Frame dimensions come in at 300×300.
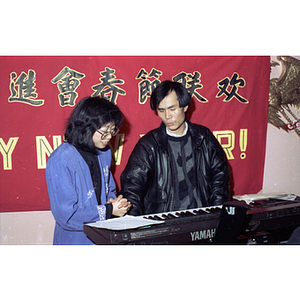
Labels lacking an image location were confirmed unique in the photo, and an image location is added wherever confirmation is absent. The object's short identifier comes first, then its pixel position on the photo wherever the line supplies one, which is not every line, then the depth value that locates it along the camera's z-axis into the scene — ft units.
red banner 8.02
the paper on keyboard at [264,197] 5.74
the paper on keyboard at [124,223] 4.83
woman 5.28
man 7.12
